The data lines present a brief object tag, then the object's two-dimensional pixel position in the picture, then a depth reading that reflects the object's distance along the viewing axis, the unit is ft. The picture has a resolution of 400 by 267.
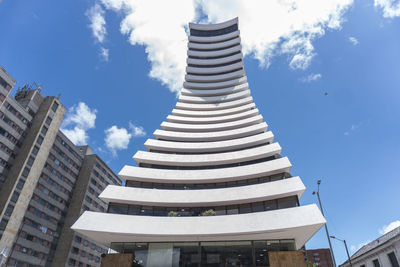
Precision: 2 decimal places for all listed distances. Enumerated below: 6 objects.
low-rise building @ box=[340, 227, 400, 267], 75.82
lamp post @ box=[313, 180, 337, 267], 73.01
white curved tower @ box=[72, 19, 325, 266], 79.15
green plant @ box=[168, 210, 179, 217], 91.97
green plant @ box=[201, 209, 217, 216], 91.05
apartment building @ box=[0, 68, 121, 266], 163.17
